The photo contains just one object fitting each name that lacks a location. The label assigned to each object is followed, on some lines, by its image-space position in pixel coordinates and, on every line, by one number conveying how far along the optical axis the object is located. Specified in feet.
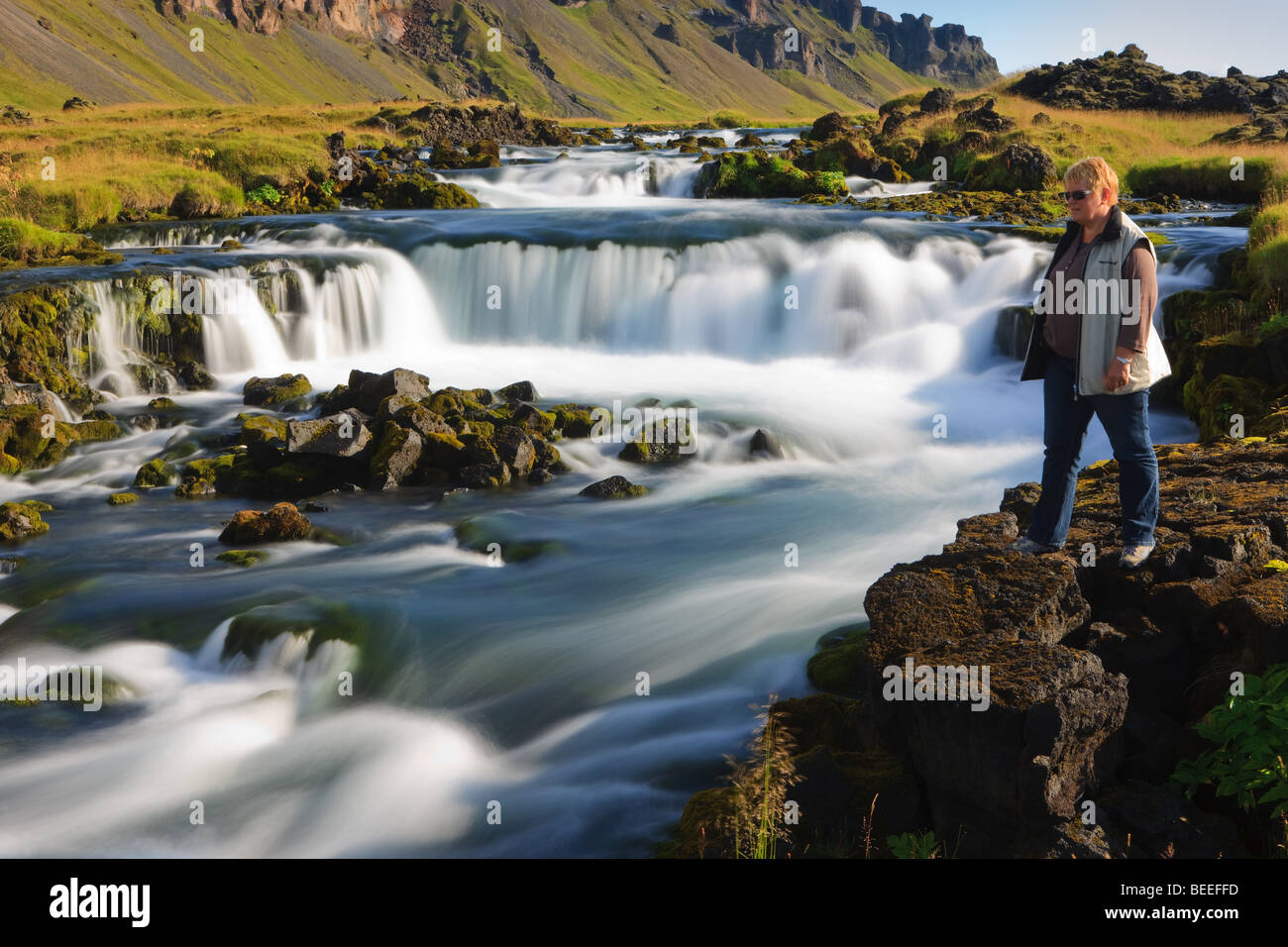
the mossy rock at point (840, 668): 24.11
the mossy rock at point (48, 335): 53.98
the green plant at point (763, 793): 16.37
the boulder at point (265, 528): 38.27
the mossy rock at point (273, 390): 56.13
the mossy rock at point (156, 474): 45.78
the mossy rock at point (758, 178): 117.70
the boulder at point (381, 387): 49.44
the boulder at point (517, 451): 46.65
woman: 20.12
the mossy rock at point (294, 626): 29.27
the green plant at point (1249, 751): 15.47
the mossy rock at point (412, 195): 107.04
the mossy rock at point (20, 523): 38.55
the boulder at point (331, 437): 43.88
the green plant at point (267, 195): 100.73
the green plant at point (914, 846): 16.63
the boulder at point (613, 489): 44.32
